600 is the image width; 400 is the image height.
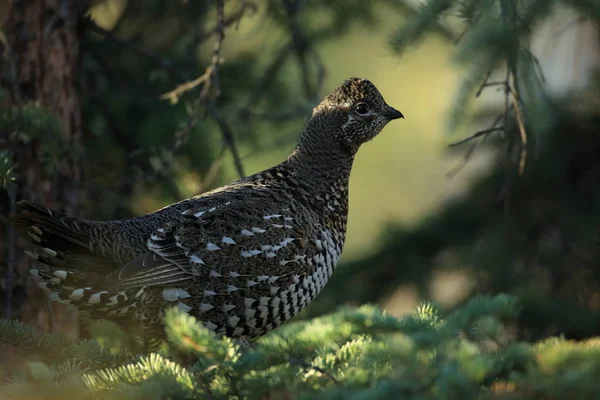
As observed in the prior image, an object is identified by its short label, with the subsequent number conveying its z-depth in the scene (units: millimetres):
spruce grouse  7207
